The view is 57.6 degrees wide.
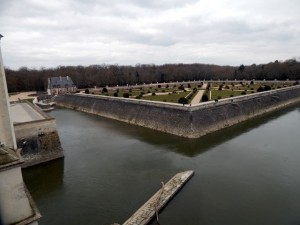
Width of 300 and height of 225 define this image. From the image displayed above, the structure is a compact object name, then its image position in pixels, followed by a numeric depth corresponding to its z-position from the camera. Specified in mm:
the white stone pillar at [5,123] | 7625
